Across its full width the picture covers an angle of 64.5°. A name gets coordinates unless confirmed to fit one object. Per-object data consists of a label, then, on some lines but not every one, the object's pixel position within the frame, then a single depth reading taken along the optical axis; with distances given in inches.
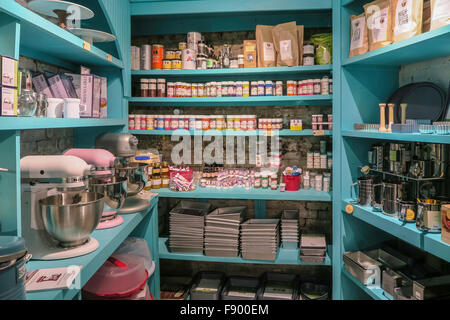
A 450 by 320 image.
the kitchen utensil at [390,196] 86.7
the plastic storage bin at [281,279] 126.3
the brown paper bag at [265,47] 120.6
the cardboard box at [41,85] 83.7
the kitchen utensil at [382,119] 90.7
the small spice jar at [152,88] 128.2
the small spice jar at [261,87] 121.6
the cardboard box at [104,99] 110.8
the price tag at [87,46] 85.3
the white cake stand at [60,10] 77.9
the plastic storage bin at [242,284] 125.2
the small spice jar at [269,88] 121.3
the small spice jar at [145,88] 128.3
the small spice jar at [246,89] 122.5
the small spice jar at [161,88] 128.3
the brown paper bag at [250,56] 121.9
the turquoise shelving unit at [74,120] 55.4
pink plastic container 83.2
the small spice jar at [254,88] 122.2
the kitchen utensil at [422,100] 90.1
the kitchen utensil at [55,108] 76.3
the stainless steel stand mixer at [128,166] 92.7
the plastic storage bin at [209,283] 122.0
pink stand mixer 81.1
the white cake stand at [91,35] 87.2
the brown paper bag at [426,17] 82.9
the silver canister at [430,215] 75.1
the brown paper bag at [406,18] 79.9
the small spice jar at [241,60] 123.3
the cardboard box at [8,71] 52.1
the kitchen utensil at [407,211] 81.4
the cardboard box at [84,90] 96.2
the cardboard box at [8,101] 52.5
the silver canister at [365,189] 97.3
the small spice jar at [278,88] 121.6
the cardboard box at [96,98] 102.8
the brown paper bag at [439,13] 71.7
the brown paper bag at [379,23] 88.6
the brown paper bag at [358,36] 97.0
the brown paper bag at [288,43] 118.6
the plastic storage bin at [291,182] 121.8
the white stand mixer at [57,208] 62.4
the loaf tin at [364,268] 93.7
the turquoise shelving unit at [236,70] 116.4
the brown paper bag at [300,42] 120.6
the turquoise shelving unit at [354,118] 104.3
